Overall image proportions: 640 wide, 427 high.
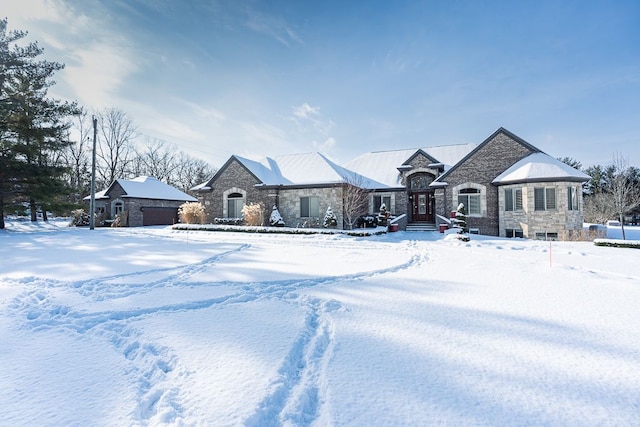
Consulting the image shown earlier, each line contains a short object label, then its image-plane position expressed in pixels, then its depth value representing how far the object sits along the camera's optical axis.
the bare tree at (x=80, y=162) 41.06
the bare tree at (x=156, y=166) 49.41
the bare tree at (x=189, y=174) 56.12
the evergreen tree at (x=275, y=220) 21.17
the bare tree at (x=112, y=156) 43.34
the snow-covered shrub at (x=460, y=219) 17.36
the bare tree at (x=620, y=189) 15.08
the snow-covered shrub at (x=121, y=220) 27.61
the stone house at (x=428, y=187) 16.31
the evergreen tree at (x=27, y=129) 19.61
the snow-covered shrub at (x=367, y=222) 21.80
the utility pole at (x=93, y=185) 22.30
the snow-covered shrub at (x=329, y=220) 19.70
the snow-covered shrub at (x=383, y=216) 21.31
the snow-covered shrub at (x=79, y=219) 27.86
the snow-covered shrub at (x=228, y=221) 22.73
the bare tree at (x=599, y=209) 26.39
